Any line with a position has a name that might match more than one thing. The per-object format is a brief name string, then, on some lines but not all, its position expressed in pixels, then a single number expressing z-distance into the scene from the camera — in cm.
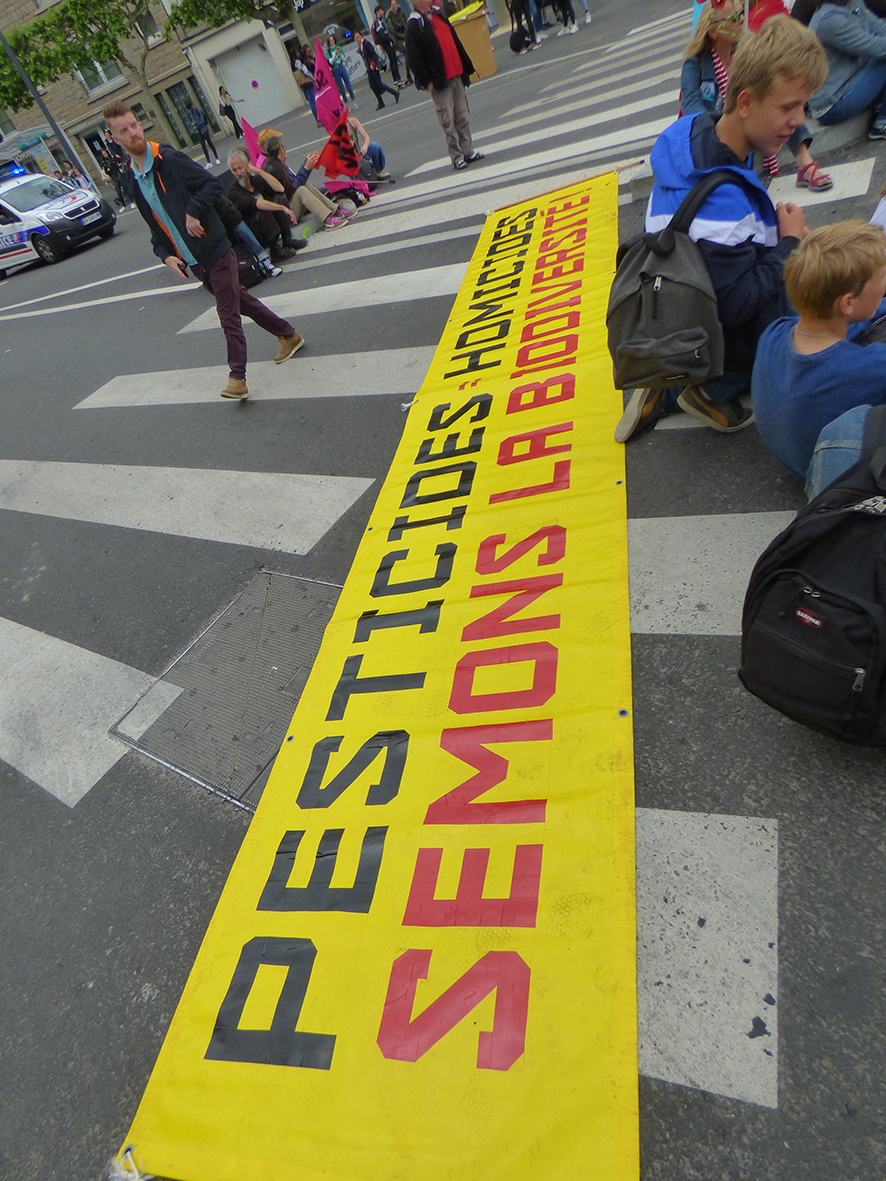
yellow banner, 167
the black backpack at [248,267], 798
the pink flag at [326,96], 953
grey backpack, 282
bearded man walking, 471
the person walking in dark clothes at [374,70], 1742
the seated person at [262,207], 845
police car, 1581
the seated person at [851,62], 456
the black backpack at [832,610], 174
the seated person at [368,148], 966
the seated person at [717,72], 434
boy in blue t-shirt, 222
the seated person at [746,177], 274
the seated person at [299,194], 938
